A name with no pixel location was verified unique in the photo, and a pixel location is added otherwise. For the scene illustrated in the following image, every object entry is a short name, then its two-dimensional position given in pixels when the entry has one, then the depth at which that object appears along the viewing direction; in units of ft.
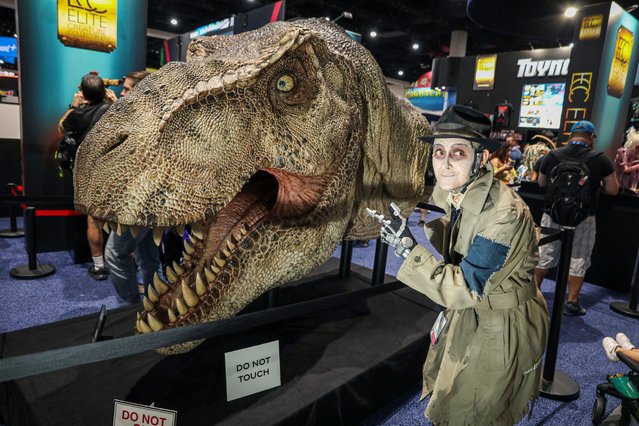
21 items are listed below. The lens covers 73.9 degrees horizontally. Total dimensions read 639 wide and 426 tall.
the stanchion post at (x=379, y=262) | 10.41
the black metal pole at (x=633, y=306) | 14.24
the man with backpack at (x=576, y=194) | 12.84
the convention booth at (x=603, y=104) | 16.85
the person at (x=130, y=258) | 10.59
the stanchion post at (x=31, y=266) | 12.73
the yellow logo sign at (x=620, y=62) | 22.88
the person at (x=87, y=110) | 12.96
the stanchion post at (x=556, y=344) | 8.82
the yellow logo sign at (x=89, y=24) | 16.22
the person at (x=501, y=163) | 15.37
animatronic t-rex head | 4.15
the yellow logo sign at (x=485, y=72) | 47.47
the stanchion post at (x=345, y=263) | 11.92
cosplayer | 4.59
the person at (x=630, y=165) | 19.75
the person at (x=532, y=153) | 28.80
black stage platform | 6.10
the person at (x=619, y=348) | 7.22
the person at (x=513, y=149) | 25.89
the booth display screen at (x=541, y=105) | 41.70
